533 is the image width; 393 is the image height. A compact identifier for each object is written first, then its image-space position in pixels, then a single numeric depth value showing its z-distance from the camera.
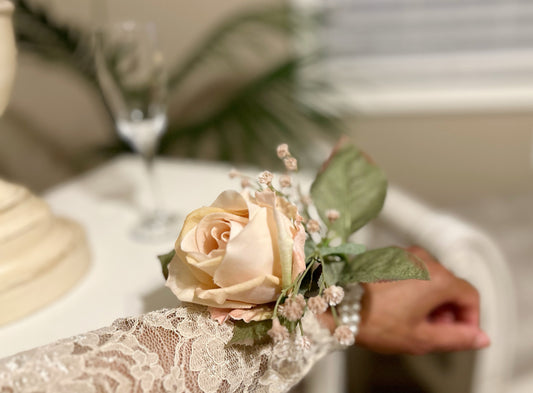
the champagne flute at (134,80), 0.63
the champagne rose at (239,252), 0.34
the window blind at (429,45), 1.85
